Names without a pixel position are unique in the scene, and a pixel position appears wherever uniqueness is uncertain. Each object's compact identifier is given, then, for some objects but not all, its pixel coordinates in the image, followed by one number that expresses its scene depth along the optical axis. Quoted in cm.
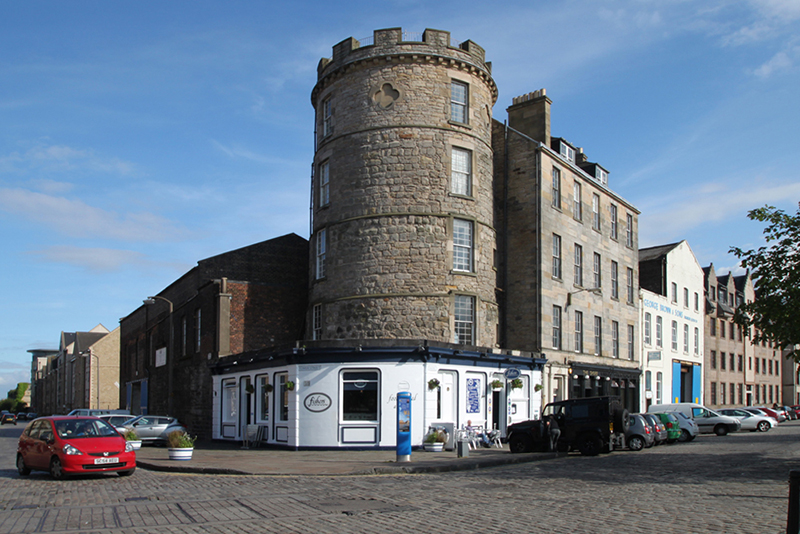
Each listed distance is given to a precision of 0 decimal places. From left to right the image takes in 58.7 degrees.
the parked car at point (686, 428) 3109
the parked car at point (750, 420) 3909
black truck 2294
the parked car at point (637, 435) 2500
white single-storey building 2353
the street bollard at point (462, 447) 2091
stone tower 2817
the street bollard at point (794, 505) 654
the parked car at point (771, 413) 4284
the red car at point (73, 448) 1565
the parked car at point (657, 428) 2671
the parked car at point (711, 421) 3638
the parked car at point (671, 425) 2930
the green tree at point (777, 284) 1775
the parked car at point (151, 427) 2853
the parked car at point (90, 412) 3312
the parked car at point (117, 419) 2897
